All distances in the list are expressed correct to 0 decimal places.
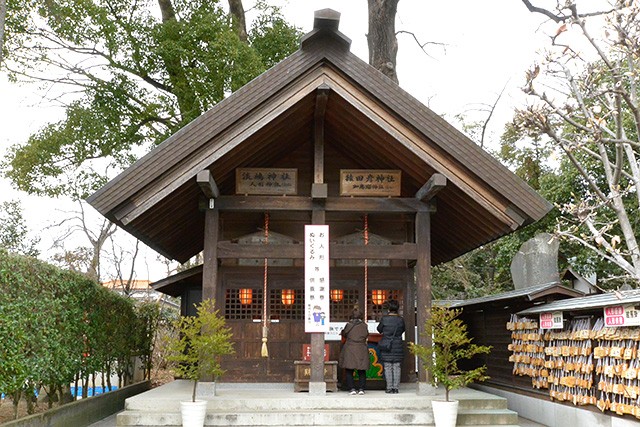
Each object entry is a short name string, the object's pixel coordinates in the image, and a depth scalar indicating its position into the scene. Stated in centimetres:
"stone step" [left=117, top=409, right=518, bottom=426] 804
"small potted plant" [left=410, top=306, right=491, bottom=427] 790
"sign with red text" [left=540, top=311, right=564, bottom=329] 879
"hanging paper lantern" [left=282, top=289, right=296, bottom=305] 1077
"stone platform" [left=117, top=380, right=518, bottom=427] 808
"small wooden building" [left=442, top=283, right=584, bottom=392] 961
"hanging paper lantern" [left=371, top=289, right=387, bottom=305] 1089
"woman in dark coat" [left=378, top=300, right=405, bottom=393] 940
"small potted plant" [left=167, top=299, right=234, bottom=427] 759
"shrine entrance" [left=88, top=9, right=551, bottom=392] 866
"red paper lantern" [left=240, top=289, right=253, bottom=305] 1070
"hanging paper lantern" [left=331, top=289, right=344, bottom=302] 1086
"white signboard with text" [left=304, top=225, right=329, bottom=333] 916
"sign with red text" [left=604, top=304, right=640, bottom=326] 680
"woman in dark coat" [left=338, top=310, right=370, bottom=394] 931
